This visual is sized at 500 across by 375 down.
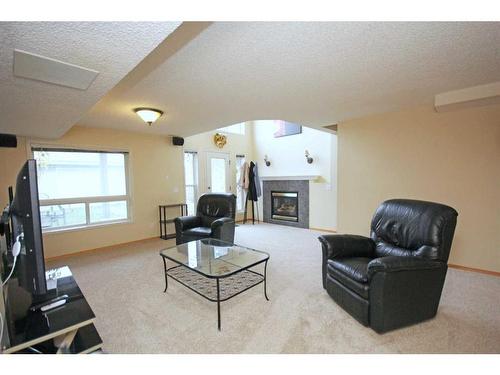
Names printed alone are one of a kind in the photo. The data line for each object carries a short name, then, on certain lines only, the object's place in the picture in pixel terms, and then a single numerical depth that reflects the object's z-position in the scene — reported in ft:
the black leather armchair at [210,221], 11.30
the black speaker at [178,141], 15.85
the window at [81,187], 11.62
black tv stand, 3.60
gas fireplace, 18.93
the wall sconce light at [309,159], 17.67
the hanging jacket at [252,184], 20.31
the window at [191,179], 17.95
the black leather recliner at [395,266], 5.55
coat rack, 20.55
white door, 18.88
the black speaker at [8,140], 10.09
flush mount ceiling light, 9.52
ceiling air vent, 3.89
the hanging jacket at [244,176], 20.49
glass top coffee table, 6.96
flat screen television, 3.07
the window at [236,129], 20.00
